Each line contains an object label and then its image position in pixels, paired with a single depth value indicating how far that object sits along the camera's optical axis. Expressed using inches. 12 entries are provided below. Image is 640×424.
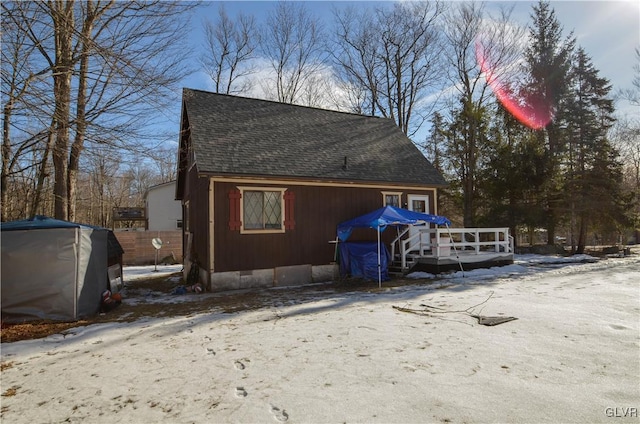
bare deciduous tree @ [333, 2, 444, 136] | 1003.3
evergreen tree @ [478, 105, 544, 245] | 753.6
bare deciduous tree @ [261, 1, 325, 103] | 1081.4
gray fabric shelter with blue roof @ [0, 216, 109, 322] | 264.8
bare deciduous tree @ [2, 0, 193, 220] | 220.5
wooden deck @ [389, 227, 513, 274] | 461.7
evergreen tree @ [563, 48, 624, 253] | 746.8
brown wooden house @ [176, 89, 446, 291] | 399.5
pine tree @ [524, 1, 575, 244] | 761.0
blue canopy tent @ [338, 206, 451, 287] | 400.5
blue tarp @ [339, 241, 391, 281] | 429.7
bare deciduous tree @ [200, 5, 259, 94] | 1050.7
